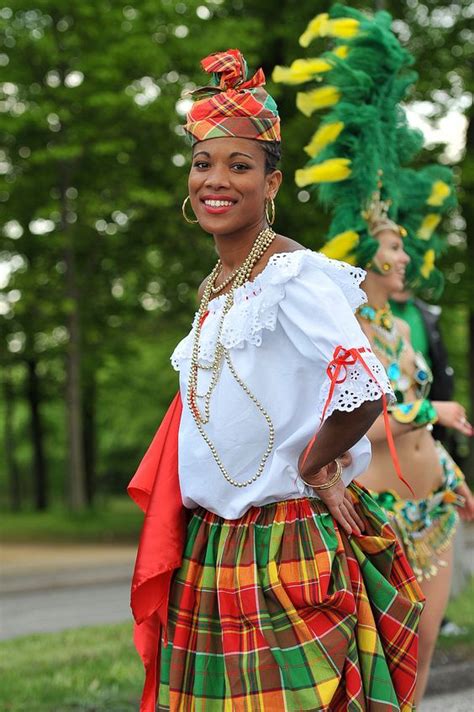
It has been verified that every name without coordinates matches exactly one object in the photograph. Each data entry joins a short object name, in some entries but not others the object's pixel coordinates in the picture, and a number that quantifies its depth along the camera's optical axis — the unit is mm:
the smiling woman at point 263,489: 2750
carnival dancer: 4430
